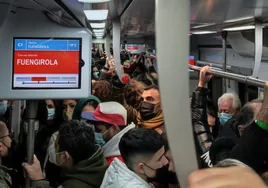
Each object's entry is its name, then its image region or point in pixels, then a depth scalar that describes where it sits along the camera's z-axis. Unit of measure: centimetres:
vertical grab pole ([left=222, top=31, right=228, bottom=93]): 372
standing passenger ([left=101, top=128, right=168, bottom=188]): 169
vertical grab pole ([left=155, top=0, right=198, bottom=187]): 57
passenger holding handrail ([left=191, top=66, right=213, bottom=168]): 251
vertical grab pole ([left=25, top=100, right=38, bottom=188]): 202
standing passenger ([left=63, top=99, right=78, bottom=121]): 373
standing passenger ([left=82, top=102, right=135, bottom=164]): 258
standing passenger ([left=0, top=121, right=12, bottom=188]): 239
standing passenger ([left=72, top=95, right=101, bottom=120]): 300
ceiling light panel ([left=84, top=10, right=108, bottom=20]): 243
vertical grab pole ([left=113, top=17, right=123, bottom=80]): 412
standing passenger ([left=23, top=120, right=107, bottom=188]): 187
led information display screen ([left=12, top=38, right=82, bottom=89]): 194
